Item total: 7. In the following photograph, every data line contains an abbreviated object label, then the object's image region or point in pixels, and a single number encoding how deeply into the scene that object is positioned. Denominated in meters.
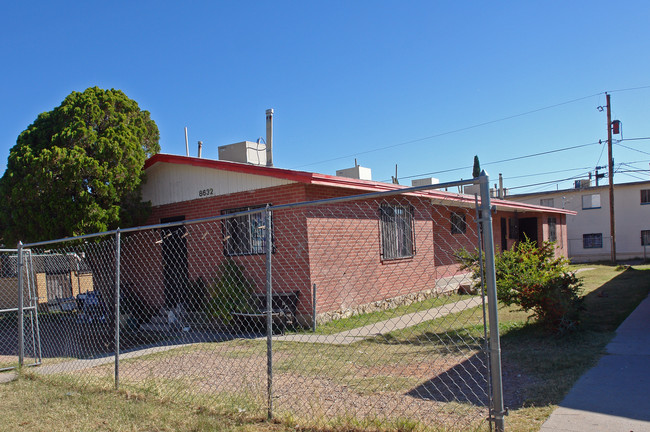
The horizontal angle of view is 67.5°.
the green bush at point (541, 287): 7.35
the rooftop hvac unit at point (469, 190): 21.72
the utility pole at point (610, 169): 26.77
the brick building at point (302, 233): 10.06
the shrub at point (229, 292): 10.24
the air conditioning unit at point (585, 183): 35.89
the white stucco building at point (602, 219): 31.00
